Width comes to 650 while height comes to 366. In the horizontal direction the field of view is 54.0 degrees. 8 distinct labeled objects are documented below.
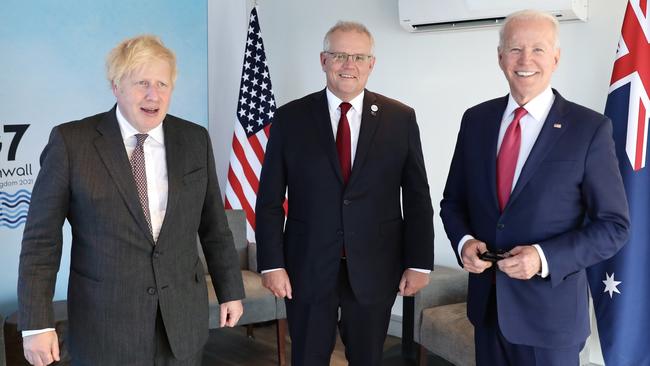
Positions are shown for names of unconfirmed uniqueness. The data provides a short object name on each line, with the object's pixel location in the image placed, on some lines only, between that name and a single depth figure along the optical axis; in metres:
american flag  4.98
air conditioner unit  3.52
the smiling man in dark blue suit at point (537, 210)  1.92
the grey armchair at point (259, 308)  3.80
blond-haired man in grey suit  1.84
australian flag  3.09
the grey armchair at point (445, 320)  3.25
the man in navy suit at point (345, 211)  2.41
